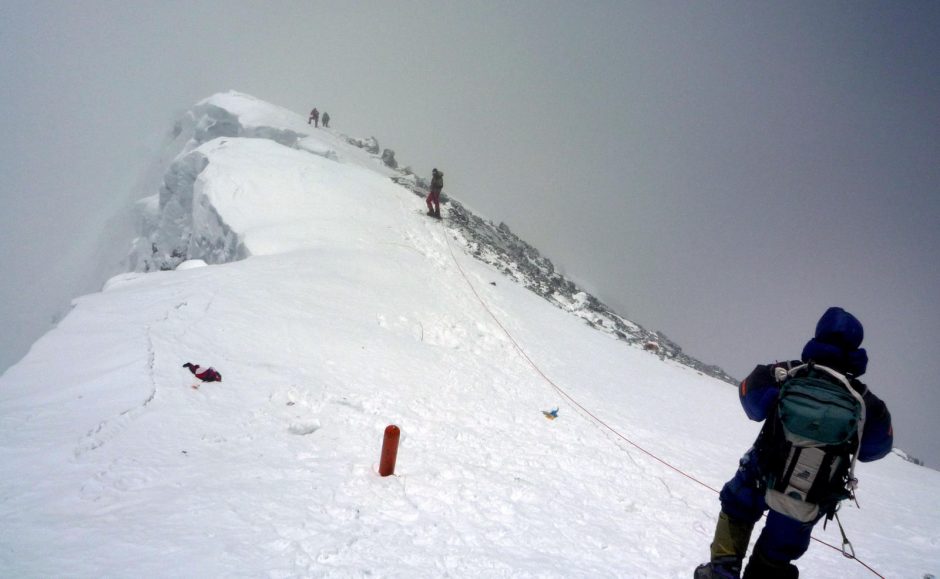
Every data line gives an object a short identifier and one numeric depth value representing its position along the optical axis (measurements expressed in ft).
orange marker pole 14.55
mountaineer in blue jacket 8.90
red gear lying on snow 17.83
